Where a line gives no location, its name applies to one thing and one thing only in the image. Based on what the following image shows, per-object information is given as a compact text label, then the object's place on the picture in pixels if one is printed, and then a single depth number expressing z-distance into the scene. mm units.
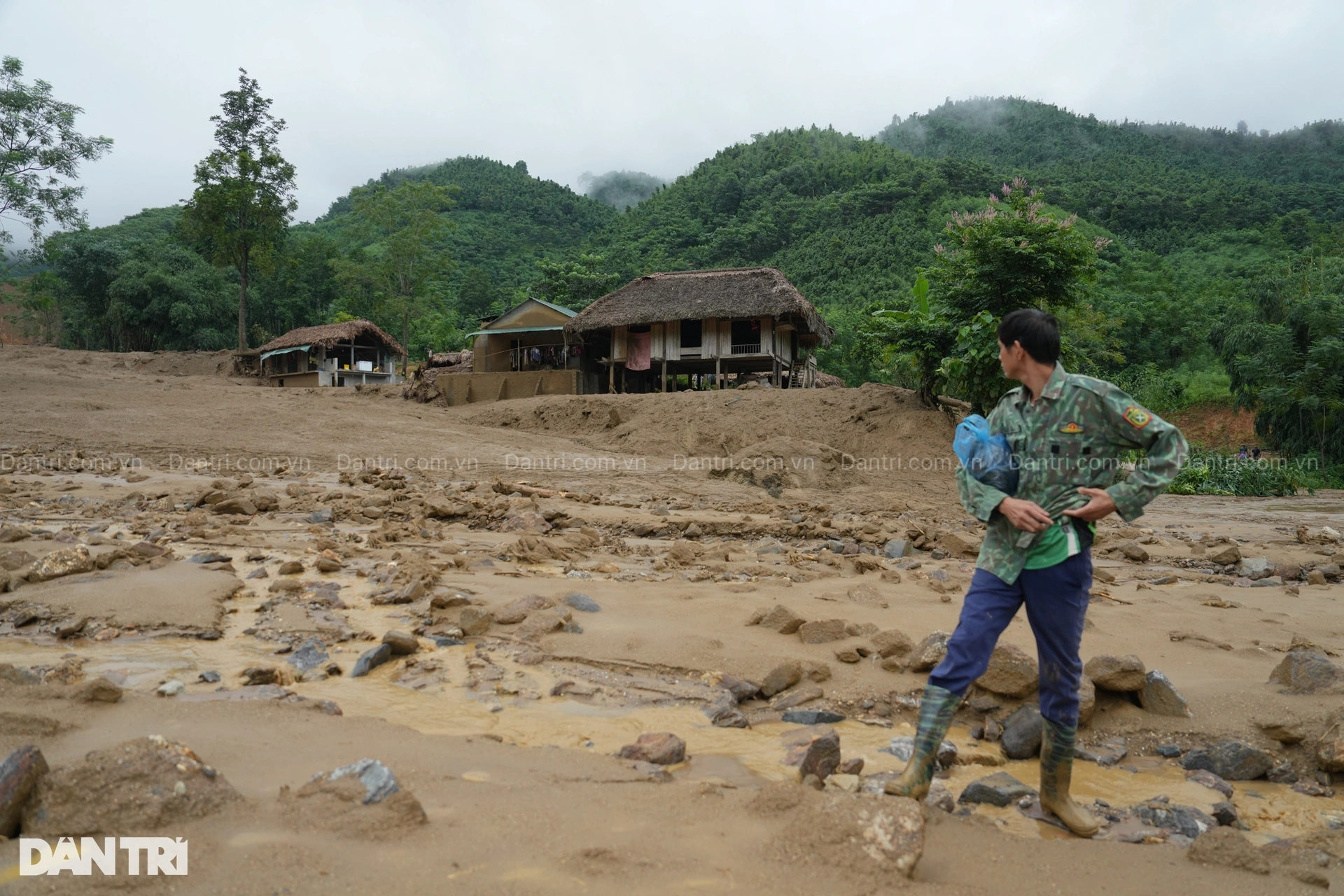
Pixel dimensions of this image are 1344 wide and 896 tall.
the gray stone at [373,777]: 1952
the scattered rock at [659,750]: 2602
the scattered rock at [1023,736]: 2920
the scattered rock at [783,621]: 4047
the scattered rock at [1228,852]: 2000
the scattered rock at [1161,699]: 3193
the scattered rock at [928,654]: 3482
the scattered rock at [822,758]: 2471
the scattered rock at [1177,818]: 2357
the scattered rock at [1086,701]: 3053
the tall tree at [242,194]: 32188
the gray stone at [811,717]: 3139
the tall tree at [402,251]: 37562
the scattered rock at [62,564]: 4523
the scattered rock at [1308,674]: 3240
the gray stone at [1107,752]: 2904
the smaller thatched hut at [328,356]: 30156
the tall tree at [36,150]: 19266
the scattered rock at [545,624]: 3998
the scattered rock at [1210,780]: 2668
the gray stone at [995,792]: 2494
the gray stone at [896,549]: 6937
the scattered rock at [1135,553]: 7211
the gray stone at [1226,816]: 2422
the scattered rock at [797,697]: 3277
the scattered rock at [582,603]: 4457
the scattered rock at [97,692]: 2639
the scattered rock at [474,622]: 4082
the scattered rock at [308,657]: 3572
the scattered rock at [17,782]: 1718
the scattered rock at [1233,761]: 2773
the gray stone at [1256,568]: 6703
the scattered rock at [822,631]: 3920
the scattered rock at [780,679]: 3385
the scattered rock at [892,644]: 3645
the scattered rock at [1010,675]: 3184
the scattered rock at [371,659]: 3494
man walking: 2371
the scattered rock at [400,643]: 3670
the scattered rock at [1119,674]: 3203
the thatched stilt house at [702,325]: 23031
